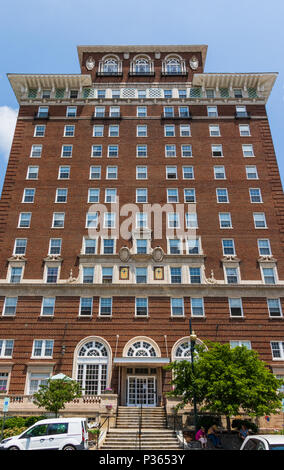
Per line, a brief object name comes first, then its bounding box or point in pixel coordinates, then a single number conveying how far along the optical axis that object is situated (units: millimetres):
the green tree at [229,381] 21828
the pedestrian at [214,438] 21311
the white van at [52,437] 16984
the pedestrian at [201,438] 19528
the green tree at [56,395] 23578
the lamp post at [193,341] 21314
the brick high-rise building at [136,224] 31625
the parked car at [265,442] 9617
